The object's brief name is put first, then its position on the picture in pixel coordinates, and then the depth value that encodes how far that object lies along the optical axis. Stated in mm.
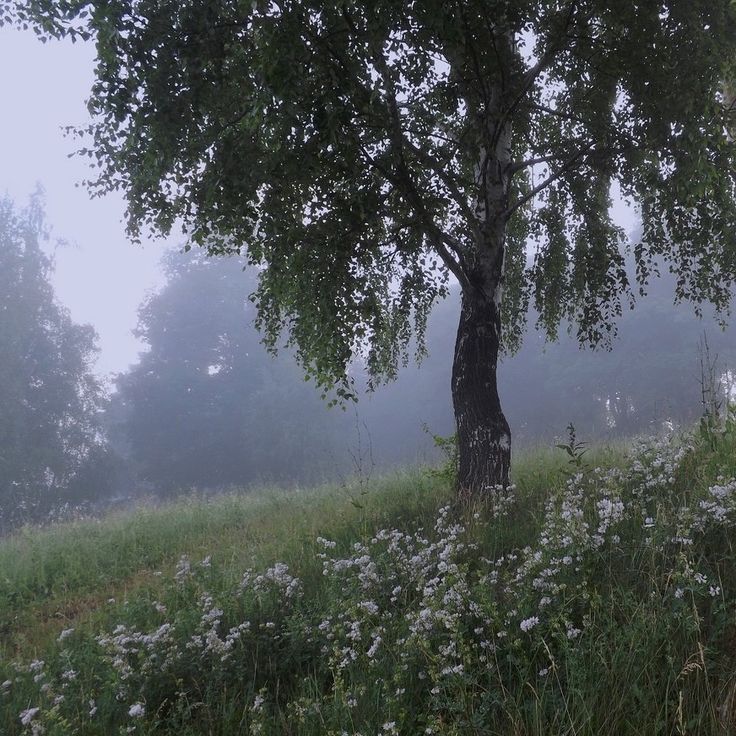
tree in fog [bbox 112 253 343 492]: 39031
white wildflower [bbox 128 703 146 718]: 3213
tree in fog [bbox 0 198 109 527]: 30328
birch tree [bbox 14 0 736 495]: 5836
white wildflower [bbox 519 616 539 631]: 3168
